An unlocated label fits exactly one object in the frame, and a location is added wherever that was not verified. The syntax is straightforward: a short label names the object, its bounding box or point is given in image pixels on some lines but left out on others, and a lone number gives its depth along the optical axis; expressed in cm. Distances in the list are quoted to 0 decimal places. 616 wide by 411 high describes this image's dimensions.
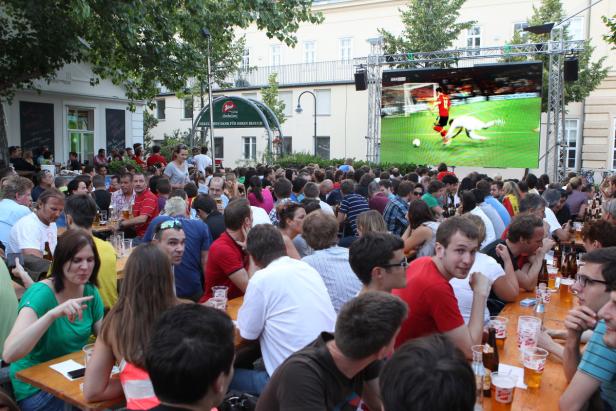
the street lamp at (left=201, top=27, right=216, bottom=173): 1167
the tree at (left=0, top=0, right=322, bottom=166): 1136
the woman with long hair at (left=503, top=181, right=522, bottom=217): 929
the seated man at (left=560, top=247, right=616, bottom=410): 254
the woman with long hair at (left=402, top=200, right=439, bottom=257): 621
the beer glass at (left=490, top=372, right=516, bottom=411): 286
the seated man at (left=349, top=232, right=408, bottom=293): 339
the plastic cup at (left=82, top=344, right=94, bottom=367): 305
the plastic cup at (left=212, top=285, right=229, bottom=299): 442
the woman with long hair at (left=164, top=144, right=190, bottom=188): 1138
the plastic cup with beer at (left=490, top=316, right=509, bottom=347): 373
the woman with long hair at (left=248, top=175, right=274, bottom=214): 890
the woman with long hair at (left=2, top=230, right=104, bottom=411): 316
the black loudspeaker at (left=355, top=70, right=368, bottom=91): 2112
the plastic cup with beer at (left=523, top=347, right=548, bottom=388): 314
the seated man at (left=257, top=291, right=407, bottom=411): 230
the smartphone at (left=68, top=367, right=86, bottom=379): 324
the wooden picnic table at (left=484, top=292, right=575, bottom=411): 291
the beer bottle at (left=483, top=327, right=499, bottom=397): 331
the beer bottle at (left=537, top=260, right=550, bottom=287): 548
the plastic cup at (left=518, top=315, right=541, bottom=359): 354
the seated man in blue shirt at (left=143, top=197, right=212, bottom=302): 563
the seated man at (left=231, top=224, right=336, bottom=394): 338
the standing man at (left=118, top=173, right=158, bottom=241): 783
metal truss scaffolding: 1778
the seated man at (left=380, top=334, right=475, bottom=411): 154
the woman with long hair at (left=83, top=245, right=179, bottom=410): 270
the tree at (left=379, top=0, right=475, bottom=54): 2378
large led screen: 1961
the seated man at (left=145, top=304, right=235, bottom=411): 190
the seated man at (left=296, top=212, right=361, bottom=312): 431
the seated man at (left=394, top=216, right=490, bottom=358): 323
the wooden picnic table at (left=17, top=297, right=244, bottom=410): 298
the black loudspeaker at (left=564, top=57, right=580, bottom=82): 1728
